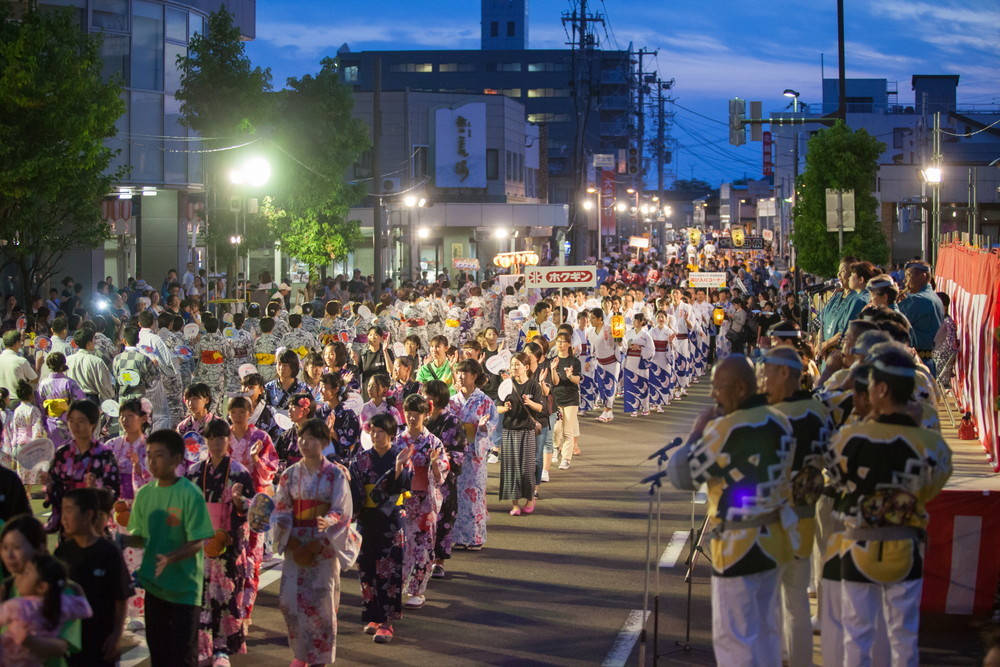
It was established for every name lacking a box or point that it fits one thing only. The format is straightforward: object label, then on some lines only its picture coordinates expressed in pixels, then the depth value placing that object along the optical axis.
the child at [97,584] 5.86
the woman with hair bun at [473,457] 11.12
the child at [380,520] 8.77
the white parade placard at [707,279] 31.54
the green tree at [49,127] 19.66
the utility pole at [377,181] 31.44
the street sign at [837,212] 21.03
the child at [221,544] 8.00
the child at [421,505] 9.48
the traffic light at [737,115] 29.23
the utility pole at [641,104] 90.06
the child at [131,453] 8.79
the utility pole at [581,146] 59.94
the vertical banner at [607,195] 77.75
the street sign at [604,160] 74.88
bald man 6.17
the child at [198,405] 9.29
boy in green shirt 6.71
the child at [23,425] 12.73
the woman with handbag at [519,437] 12.90
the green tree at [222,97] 29.09
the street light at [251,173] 26.30
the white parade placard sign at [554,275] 23.69
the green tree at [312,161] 37.06
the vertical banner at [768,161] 80.38
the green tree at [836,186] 27.23
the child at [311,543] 7.62
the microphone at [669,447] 6.63
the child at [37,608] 5.03
